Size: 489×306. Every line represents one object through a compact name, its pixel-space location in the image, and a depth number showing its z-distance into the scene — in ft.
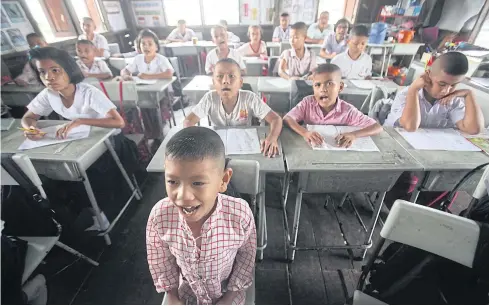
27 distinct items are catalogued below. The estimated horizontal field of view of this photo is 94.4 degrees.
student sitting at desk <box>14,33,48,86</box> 9.90
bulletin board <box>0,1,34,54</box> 11.19
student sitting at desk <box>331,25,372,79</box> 9.87
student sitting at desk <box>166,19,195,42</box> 19.85
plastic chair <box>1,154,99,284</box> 3.52
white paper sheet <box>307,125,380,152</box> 4.44
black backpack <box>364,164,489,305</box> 3.00
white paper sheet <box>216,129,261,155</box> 4.43
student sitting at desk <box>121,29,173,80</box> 10.00
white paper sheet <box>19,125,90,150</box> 4.79
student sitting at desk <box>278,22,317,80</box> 9.99
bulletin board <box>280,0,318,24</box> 20.15
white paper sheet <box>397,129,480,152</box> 4.49
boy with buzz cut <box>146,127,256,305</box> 2.30
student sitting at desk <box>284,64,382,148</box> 4.68
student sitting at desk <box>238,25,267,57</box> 13.48
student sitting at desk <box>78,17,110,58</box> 14.66
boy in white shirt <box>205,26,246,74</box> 10.81
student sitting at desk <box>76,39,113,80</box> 10.30
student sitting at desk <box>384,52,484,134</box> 4.68
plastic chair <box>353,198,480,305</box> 2.65
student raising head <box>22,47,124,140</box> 5.11
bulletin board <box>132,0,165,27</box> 21.43
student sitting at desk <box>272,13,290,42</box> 17.85
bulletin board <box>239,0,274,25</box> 20.43
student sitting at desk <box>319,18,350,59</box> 13.55
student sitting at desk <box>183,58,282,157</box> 5.15
